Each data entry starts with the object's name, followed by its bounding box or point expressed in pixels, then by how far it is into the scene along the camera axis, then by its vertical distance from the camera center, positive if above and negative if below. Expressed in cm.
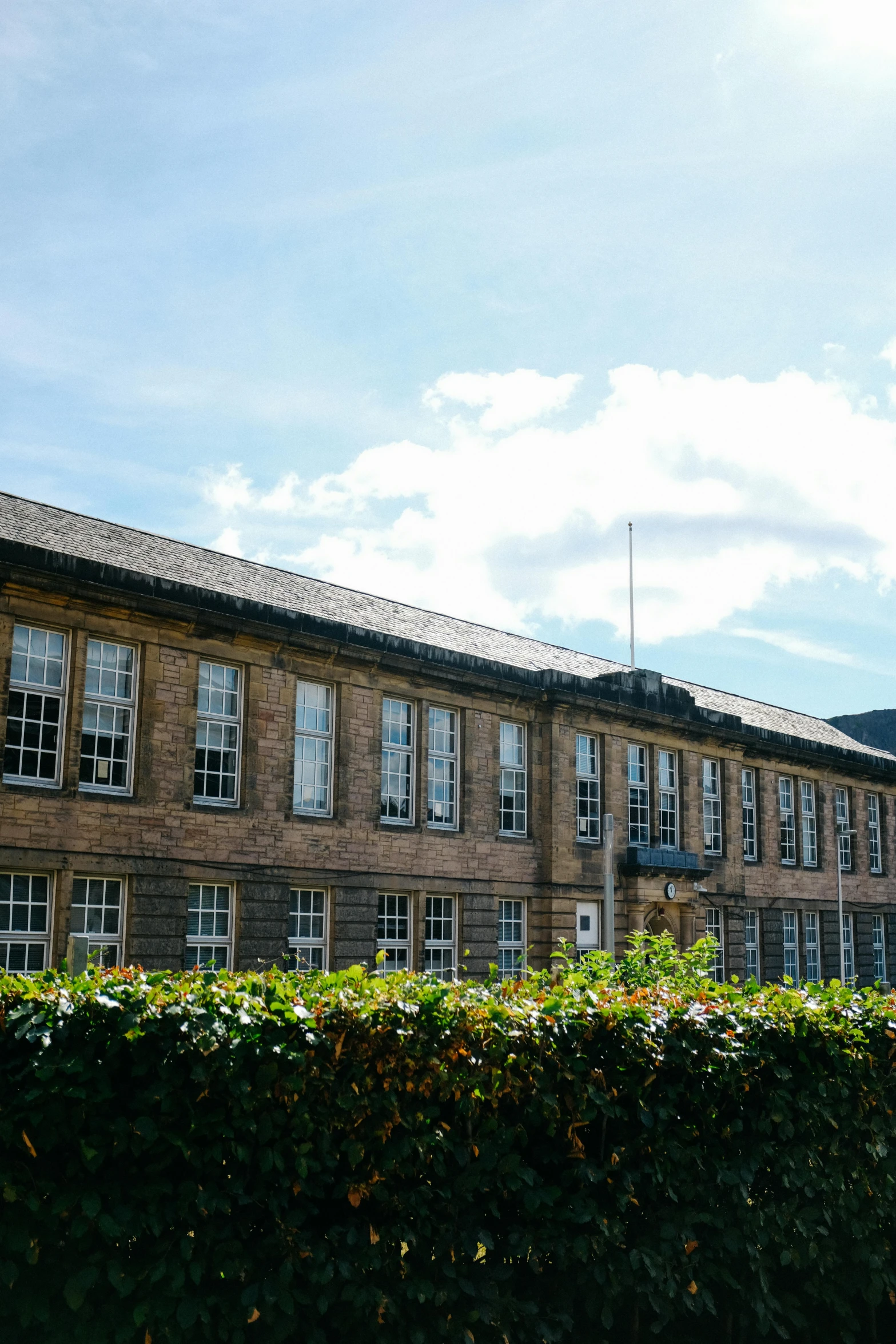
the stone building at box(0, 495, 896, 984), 1945 +235
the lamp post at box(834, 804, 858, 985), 3536 +98
